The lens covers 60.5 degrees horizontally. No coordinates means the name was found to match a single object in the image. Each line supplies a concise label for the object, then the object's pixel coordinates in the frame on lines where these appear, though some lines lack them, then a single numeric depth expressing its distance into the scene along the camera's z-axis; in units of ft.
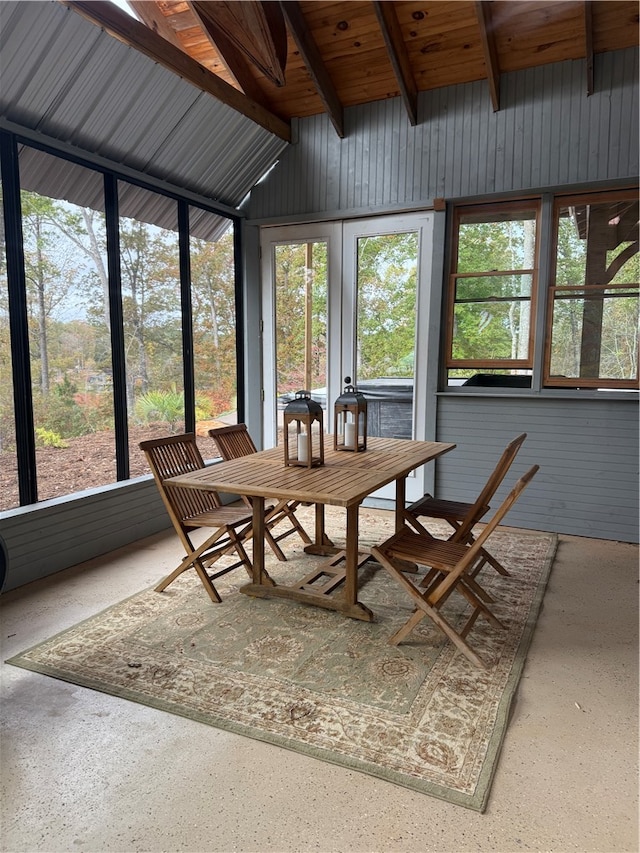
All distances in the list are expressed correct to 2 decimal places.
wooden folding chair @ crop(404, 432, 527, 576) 9.40
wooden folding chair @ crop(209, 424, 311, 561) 12.50
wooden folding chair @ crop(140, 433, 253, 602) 10.47
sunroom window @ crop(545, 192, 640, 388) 14.05
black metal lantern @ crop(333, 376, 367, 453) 11.28
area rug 6.49
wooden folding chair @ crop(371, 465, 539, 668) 8.13
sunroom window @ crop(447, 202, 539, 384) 15.19
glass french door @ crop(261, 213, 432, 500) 16.56
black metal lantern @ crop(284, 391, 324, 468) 10.19
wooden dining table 8.72
